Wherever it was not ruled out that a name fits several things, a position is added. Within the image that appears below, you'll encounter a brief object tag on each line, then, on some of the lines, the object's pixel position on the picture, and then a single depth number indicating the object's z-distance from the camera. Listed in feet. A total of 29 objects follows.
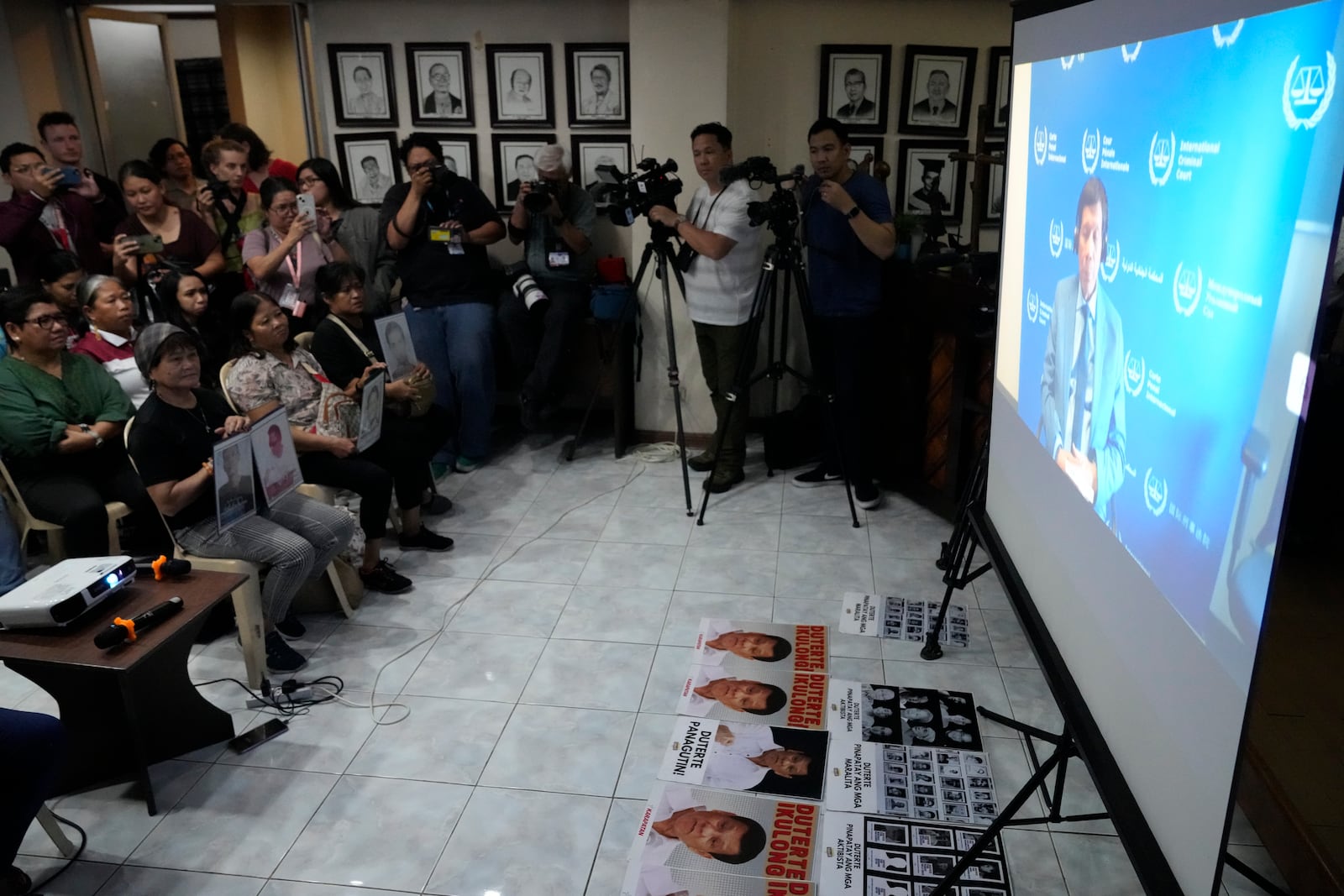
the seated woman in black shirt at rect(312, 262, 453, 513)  11.94
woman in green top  10.34
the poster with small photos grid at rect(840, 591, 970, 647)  10.12
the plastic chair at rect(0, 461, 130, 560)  10.53
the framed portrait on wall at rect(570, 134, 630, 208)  16.30
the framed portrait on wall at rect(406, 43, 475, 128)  16.35
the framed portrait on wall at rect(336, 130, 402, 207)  17.03
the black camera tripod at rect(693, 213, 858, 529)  12.12
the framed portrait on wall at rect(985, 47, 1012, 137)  15.21
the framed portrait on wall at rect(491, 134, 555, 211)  16.52
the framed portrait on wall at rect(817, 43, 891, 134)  15.16
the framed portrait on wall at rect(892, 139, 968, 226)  15.65
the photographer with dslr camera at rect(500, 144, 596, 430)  15.40
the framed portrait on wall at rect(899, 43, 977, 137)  15.17
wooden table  7.07
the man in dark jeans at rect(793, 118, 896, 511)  12.19
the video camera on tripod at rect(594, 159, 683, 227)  13.23
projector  7.24
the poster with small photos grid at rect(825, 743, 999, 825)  7.50
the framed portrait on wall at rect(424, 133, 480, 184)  16.71
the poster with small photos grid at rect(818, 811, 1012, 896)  6.78
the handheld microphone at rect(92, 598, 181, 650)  7.08
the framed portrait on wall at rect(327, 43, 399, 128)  16.57
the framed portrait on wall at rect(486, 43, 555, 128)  16.12
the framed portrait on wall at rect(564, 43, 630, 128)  15.89
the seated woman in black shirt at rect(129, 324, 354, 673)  8.91
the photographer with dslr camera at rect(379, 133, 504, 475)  15.02
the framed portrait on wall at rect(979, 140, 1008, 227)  15.56
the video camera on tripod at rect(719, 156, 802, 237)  11.85
